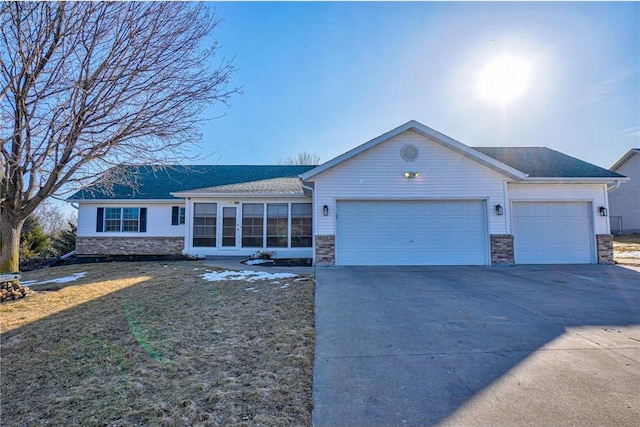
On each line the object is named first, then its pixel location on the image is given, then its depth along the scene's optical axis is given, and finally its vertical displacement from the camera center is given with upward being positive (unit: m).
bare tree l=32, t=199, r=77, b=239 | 29.94 +1.32
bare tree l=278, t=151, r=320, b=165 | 32.44 +7.38
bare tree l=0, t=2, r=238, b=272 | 6.05 +3.05
